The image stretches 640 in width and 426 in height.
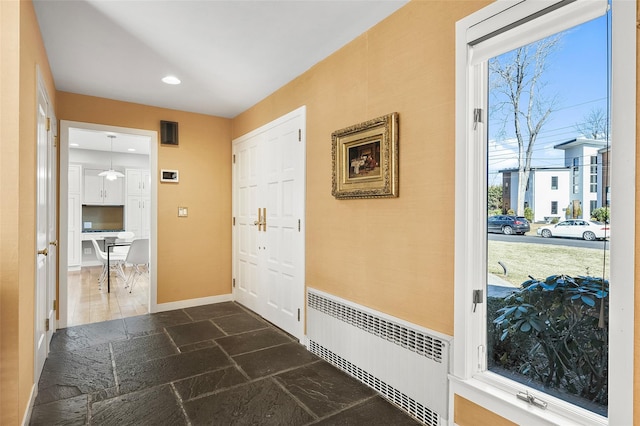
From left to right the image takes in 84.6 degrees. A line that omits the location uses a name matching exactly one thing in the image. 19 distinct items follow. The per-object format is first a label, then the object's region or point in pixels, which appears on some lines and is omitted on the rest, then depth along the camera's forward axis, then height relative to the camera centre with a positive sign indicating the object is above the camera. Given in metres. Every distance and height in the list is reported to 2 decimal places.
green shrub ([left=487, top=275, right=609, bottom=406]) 1.51 -0.58
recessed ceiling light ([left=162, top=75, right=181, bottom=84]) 3.49 +1.33
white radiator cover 2.02 -0.96
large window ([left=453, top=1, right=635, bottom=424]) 1.36 -0.10
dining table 5.47 -0.83
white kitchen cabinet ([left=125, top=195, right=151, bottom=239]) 8.09 -0.10
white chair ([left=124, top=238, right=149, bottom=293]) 5.26 -0.64
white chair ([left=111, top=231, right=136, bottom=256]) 6.67 -0.61
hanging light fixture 7.00 +0.73
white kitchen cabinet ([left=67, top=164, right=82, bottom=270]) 7.32 -0.16
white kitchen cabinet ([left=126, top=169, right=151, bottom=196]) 8.05 +0.68
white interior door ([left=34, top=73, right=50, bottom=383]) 2.45 -0.16
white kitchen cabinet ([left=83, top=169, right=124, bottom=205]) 7.63 +0.47
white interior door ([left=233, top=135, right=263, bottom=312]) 4.33 -0.14
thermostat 4.48 +0.45
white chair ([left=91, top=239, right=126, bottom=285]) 5.69 -0.77
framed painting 2.33 +0.39
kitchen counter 7.65 -0.54
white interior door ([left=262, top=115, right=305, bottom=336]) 3.44 -0.14
